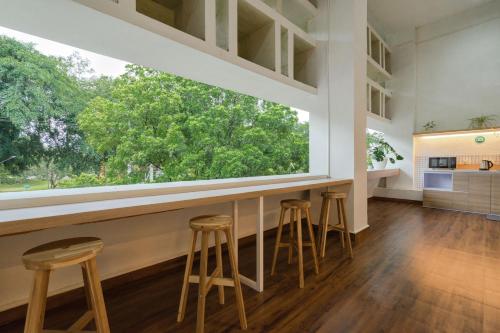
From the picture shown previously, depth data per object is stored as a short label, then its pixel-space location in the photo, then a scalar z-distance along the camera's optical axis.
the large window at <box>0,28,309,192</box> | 1.72
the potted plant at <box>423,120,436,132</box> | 5.32
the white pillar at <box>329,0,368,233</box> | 3.00
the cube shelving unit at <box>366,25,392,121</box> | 4.71
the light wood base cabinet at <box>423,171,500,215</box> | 4.27
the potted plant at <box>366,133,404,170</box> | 5.06
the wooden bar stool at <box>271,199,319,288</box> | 2.05
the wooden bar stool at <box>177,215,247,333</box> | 1.32
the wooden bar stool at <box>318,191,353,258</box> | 2.49
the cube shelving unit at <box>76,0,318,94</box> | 1.62
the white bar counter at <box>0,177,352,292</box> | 0.94
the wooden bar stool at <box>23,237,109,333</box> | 0.88
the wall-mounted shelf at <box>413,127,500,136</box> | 4.61
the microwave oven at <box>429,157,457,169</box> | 5.03
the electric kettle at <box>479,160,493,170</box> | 4.51
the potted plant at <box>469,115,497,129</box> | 4.63
